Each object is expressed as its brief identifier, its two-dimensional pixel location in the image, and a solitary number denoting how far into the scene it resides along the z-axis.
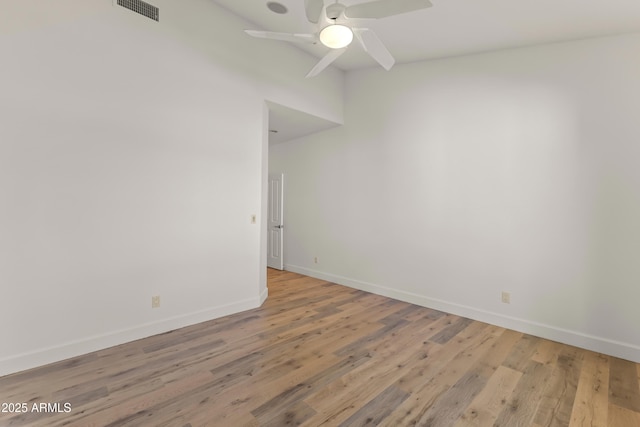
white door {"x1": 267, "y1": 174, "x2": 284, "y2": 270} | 6.16
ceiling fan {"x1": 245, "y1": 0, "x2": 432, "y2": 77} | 2.05
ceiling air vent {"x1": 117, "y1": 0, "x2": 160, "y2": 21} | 2.88
